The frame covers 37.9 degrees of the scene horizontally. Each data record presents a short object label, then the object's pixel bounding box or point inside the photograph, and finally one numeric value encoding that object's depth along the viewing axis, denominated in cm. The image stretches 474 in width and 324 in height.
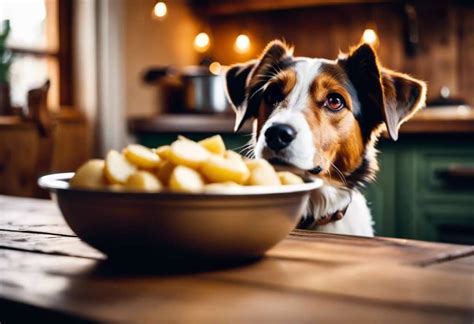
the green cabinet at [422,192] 288
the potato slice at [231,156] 96
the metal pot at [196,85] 373
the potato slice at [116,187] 85
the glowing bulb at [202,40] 405
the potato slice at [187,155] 91
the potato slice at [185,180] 86
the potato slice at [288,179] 99
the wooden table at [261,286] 71
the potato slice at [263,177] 93
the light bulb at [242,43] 385
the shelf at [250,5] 376
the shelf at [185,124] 330
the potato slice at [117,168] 91
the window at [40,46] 358
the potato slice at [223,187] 85
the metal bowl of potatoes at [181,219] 84
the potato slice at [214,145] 100
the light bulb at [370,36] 343
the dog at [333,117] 158
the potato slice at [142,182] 86
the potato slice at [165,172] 92
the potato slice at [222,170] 91
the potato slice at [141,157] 95
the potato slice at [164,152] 94
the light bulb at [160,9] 294
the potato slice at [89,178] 93
